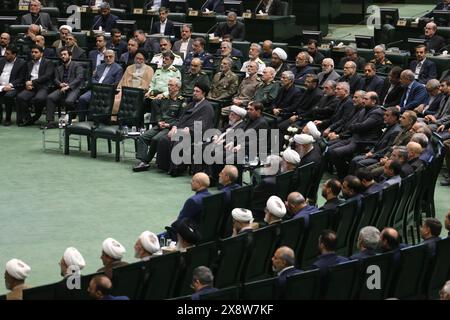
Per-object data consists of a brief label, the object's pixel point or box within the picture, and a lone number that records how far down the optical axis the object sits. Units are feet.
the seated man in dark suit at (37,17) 72.13
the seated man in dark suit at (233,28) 66.54
